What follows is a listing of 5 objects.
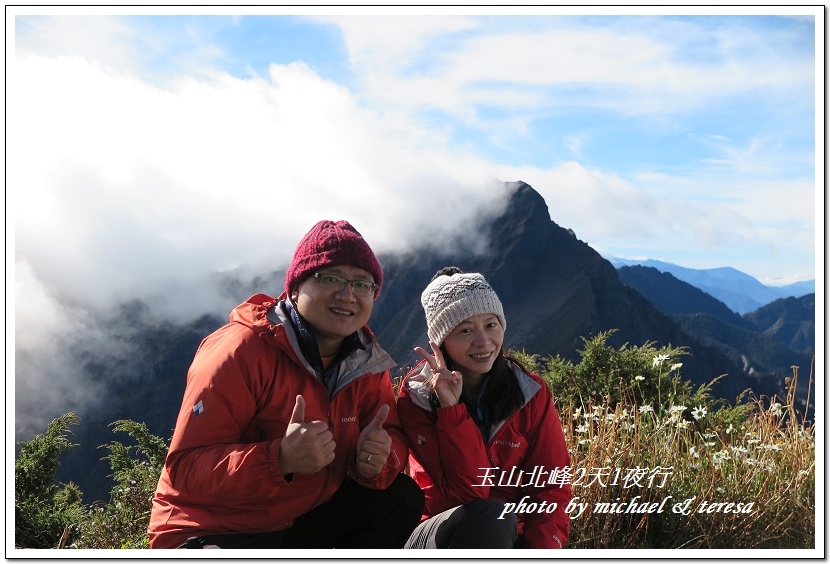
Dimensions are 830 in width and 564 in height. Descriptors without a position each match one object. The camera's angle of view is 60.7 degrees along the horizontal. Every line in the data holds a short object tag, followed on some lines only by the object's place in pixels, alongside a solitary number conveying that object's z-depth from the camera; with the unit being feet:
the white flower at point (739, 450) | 13.14
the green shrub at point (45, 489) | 14.67
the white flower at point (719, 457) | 13.39
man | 8.12
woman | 9.80
